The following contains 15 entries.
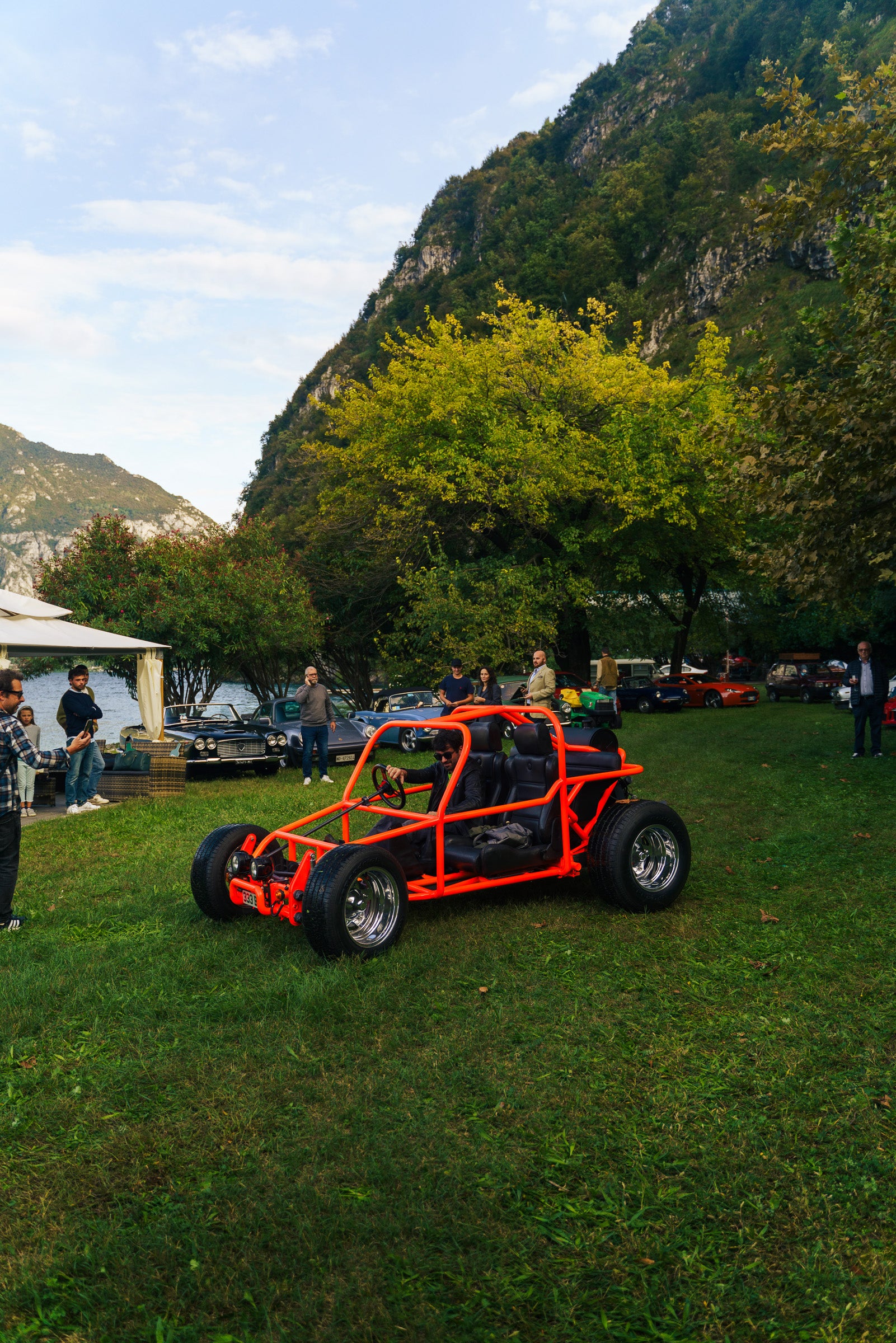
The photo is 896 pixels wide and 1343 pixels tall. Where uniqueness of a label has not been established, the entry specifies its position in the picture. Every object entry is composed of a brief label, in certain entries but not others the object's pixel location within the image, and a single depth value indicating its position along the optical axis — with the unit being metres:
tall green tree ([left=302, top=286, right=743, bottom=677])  23.53
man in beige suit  13.37
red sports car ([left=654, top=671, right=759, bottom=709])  31.11
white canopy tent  11.02
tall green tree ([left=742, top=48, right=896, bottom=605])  11.31
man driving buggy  6.56
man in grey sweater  14.05
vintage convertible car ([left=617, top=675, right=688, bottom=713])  28.59
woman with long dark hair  13.28
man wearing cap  14.29
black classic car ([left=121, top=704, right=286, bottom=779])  14.83
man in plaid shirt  6.20
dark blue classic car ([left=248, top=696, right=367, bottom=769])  16.30
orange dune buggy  5.42
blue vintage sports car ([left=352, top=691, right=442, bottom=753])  17.27
